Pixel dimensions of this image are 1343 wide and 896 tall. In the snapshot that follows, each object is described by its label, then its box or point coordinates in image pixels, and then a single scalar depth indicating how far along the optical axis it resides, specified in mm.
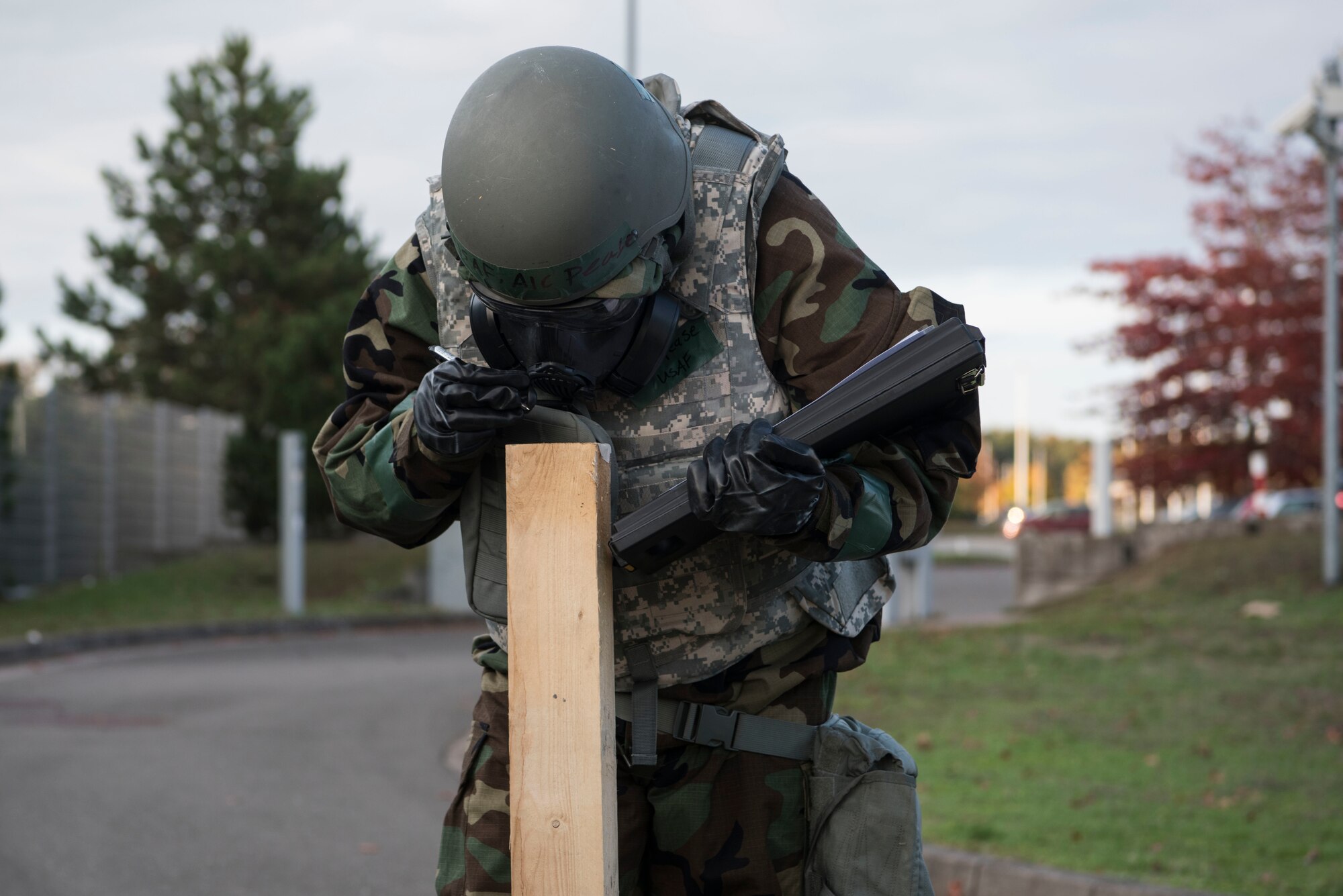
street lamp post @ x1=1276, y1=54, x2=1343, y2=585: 13891
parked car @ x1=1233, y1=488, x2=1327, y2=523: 31812
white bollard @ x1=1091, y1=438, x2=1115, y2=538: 18391
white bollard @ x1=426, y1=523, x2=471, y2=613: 17888
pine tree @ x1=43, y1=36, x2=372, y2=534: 28953
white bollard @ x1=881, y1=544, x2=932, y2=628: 15188
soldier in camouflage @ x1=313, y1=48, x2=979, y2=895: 2129
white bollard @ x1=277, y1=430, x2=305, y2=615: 16641
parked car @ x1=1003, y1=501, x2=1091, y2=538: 40375
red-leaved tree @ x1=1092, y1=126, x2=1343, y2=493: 18875
